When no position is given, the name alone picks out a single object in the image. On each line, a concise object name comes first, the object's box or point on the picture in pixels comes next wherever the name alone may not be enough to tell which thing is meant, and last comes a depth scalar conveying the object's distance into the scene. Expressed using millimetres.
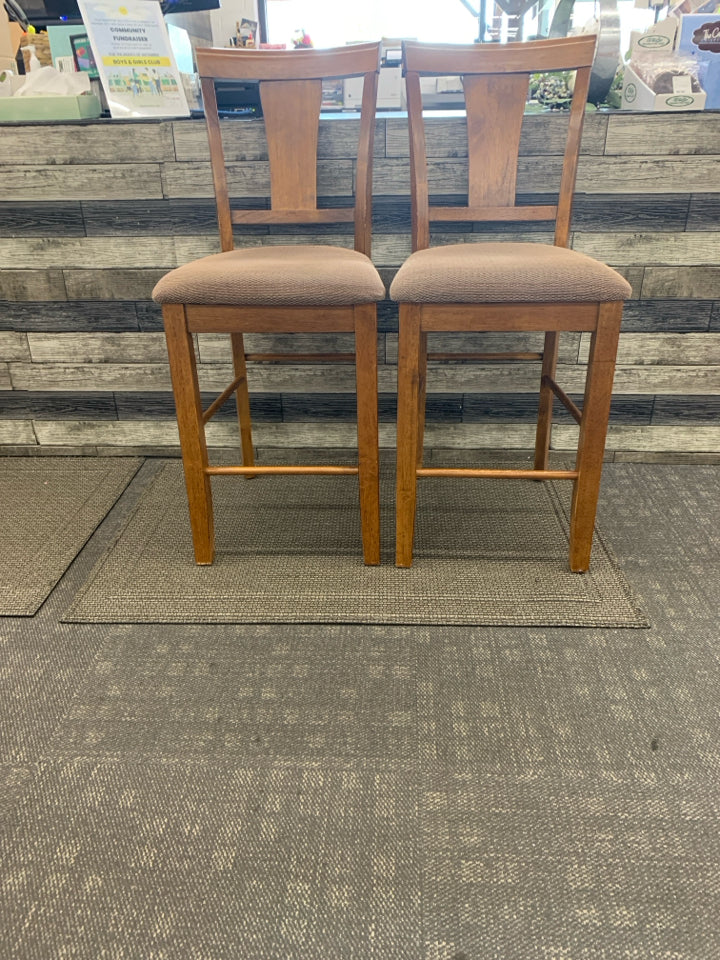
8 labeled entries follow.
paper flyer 1631
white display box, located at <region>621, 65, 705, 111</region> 1588
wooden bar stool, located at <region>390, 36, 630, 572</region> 1238
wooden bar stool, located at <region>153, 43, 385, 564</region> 1276
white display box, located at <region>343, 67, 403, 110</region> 1811
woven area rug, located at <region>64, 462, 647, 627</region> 1360
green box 1706
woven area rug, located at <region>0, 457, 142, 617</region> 1488
